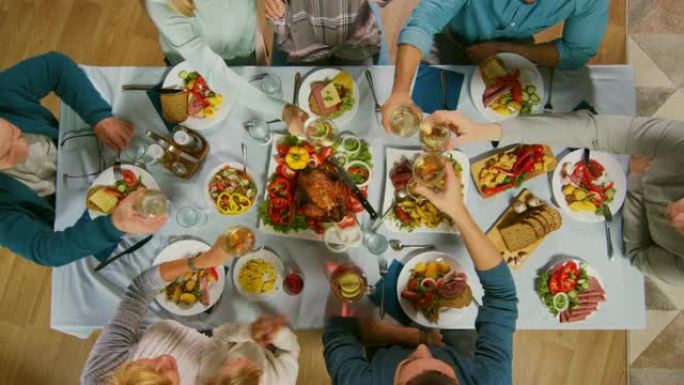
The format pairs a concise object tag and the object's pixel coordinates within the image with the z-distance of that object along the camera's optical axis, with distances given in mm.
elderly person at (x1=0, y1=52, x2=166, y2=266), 1561
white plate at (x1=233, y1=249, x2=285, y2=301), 1648
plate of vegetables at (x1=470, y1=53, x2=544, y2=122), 1731
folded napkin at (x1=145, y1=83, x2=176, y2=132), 1734
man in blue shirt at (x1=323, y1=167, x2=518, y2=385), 1548
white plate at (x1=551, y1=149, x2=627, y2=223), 1681
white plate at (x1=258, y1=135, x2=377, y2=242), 1653
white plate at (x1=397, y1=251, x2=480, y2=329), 1642
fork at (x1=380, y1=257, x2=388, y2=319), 1662
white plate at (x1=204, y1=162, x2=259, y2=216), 1673
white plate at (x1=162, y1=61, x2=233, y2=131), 1699
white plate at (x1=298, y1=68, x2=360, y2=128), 1713
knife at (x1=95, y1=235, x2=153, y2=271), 1659
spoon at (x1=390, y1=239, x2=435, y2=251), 1661
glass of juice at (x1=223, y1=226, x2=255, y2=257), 1561
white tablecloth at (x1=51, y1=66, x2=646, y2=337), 1664
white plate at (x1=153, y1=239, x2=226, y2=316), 1641
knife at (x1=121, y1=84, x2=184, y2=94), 1716
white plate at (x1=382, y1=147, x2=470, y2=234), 1670
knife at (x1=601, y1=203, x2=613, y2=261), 1672
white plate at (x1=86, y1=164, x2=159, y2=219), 1679
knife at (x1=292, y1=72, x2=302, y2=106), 1739
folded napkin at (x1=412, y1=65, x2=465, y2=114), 1769
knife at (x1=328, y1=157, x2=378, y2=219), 1625
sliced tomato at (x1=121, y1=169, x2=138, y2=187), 1677
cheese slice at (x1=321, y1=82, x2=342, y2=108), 1708
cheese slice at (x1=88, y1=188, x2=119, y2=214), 1648
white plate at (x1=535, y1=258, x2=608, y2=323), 1656
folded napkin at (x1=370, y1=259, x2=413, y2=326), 1679
